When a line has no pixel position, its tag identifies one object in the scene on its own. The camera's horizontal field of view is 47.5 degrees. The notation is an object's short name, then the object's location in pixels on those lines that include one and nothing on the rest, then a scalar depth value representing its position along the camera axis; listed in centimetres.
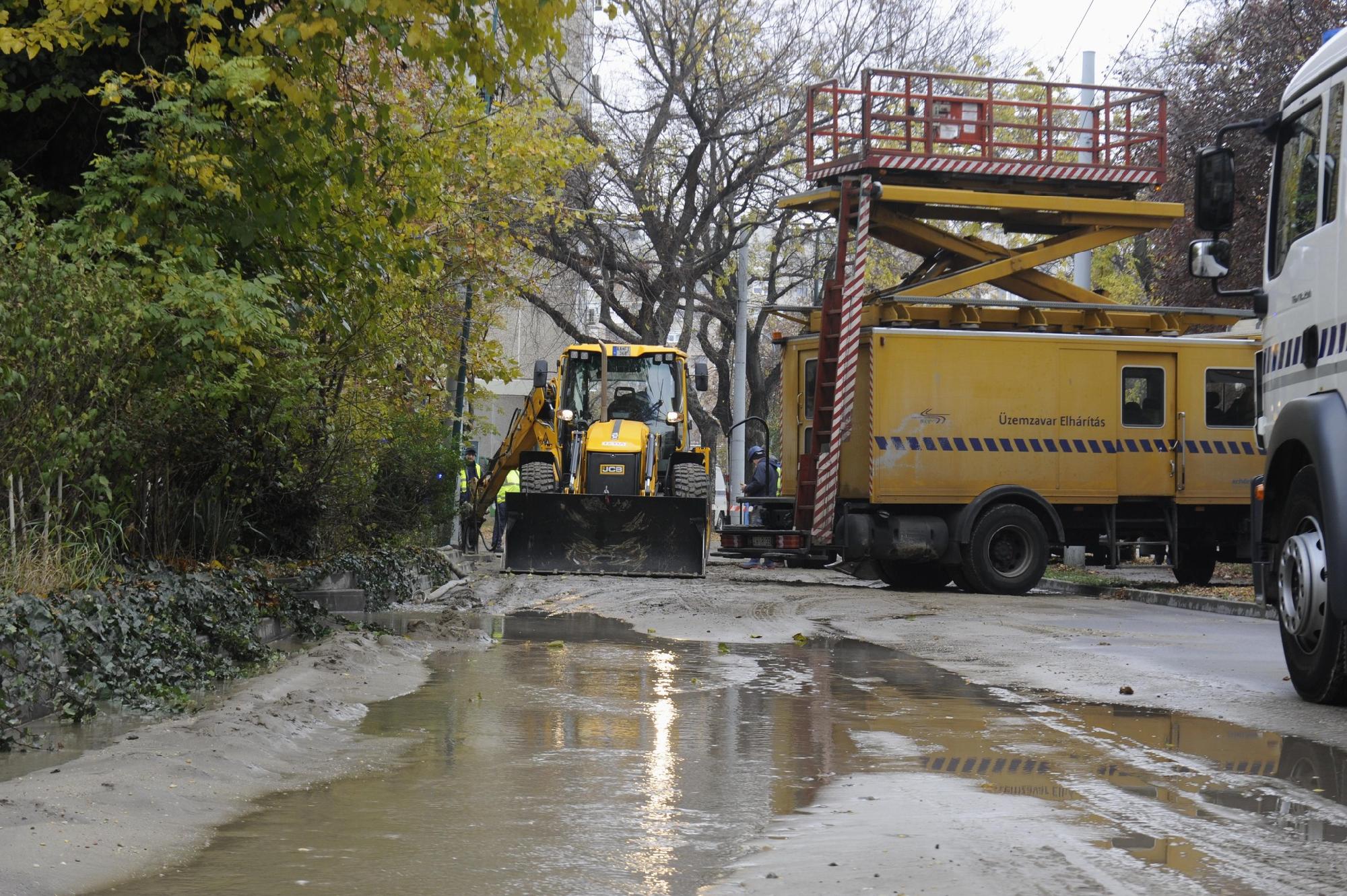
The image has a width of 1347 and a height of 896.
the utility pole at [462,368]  2538
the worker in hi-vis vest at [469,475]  2867
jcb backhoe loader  1889
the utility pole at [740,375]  3400
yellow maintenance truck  1850
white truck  805
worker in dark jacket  2438
